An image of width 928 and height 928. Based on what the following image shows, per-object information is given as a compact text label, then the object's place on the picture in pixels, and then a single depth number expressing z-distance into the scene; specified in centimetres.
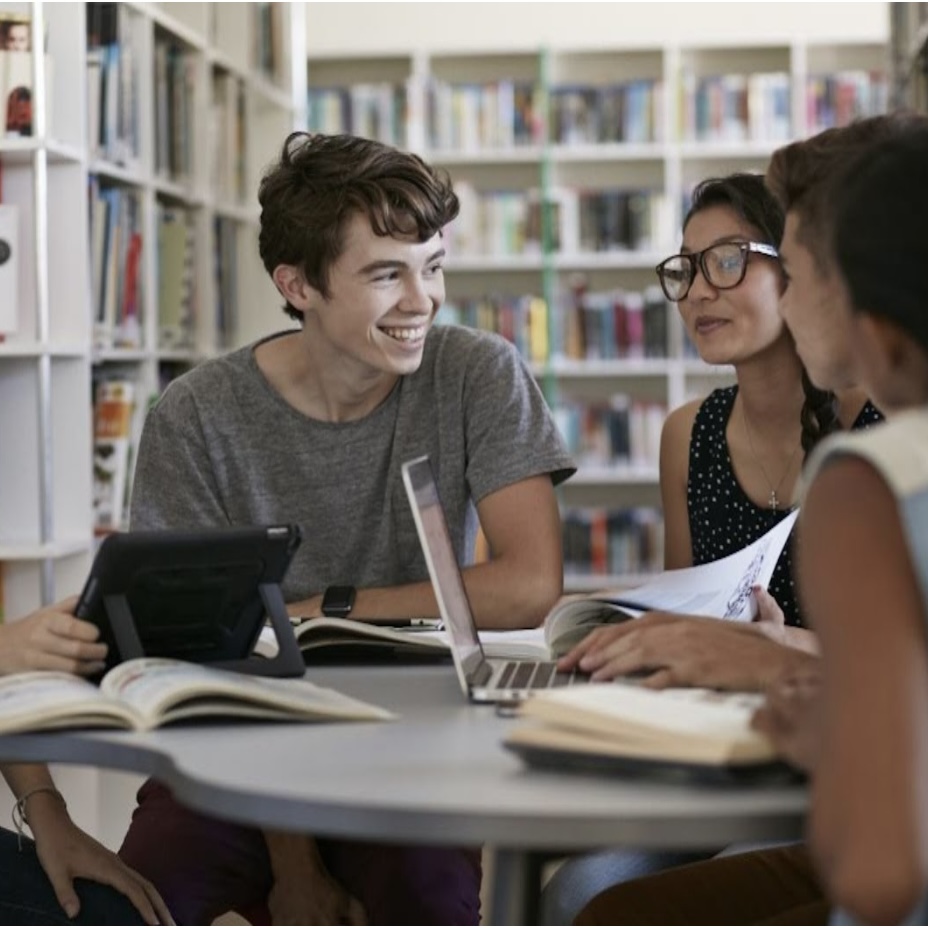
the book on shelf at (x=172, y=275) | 408
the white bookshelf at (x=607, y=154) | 692
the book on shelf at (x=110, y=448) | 361
